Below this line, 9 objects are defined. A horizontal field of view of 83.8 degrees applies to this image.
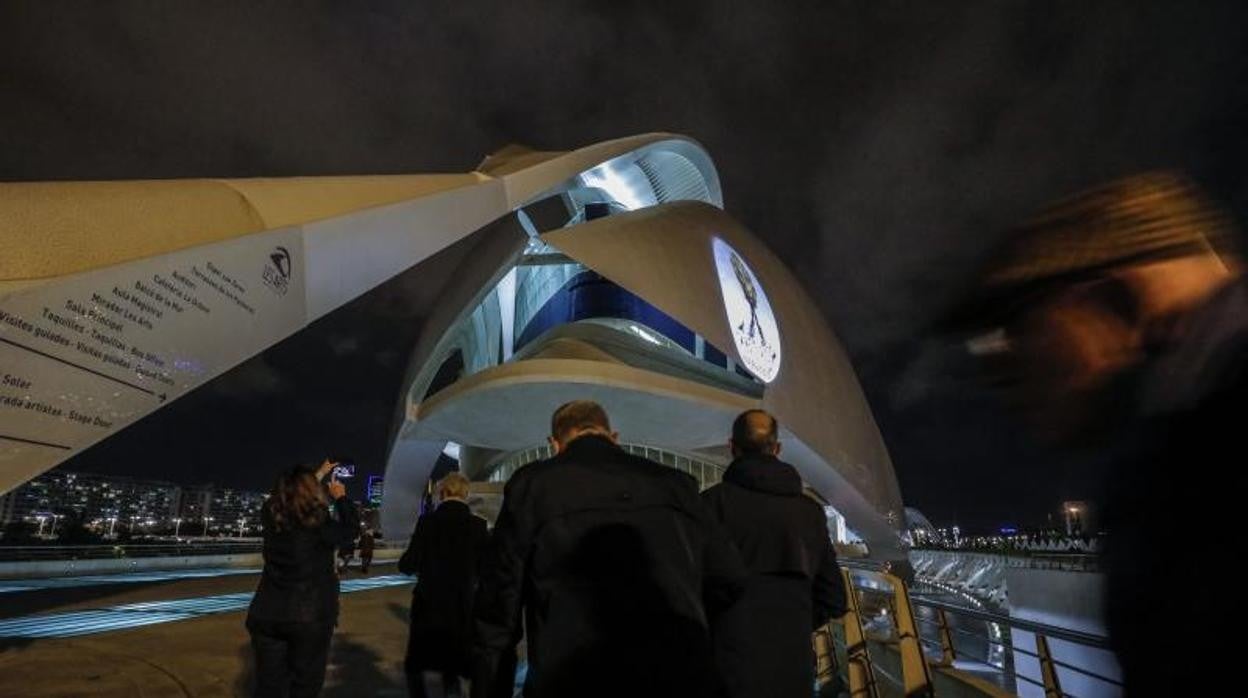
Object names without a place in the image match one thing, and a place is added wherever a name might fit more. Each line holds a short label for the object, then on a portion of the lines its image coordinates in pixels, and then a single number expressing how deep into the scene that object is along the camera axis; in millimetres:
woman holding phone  3260
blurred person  792
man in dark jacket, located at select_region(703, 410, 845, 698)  2605
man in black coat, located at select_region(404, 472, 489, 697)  3932
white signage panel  2207
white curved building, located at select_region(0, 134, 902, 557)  2439
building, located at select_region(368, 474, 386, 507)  81869
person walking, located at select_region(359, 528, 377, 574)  16422
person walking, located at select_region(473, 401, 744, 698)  1701
